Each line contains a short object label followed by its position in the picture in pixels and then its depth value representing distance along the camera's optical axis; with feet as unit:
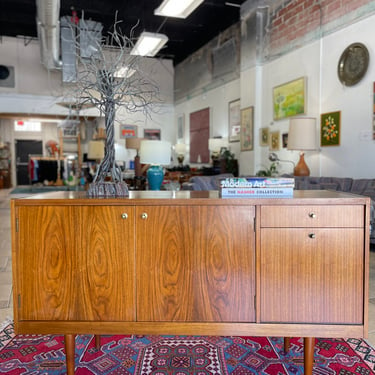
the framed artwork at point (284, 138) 22.68
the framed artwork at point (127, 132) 44.27
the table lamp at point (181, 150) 39.33
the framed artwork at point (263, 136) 24.70
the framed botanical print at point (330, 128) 18.58
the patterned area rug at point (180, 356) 6.23
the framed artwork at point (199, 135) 35.24
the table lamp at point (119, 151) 27.13
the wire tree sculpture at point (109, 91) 5.99
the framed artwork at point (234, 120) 29.10
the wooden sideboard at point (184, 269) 5.38
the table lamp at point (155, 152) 12.71
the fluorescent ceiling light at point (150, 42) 24.93
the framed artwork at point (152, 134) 45.55
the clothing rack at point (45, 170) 49.34
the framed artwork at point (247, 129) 25.89
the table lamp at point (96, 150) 27.09
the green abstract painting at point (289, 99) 21.03
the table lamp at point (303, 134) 18.13
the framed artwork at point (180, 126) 41.83
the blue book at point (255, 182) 5.49
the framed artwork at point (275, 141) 23.48
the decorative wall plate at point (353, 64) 16.88
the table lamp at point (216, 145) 31.19
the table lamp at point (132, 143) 24.12
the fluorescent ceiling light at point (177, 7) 19.56
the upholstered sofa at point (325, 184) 15.32
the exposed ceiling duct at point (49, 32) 21.83
